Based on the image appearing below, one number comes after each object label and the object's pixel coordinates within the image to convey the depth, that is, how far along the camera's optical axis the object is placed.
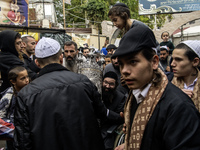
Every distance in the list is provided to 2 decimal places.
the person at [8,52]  3.56
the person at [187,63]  2.38
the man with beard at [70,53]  4.07
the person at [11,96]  2.84
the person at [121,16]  3.15
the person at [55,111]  1.96
